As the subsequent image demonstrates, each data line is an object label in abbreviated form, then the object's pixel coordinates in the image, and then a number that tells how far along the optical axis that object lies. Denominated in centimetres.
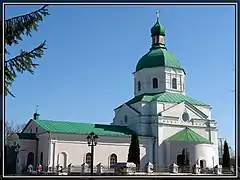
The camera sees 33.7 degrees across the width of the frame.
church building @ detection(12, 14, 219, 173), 3222
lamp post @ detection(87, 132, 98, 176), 2144
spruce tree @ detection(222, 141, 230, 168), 3378
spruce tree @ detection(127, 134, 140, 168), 3250
